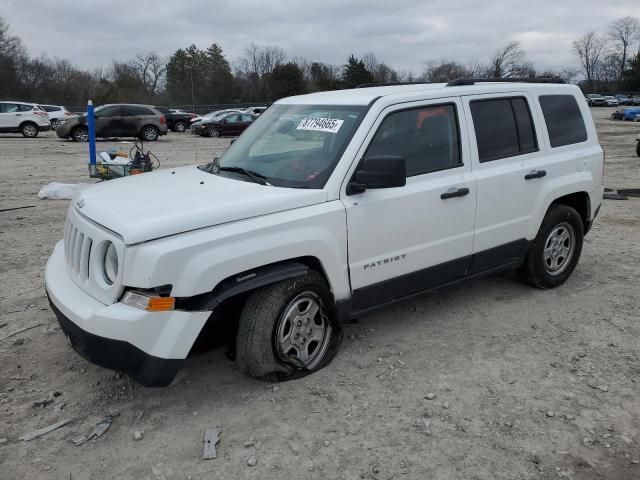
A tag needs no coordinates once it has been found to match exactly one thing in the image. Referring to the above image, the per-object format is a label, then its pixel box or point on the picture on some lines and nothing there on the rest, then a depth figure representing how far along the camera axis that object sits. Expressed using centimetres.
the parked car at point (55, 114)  3072
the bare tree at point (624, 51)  9784
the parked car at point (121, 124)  2400
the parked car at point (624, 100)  6676
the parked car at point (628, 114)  4131
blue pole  1131
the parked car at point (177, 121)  3444
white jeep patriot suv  309
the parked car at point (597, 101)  6812
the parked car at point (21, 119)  2644
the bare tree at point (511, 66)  5525
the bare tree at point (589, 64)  10300
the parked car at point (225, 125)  2938
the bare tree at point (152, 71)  7188
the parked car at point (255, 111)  3381
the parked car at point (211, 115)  3118
